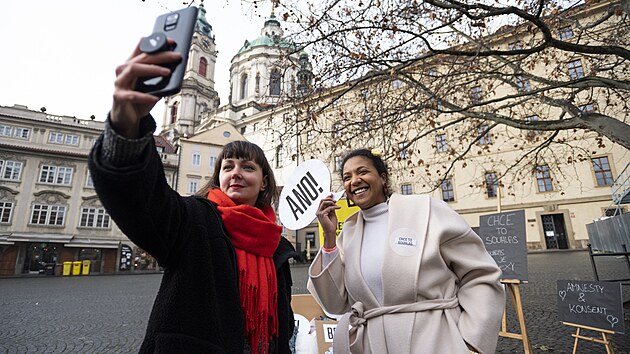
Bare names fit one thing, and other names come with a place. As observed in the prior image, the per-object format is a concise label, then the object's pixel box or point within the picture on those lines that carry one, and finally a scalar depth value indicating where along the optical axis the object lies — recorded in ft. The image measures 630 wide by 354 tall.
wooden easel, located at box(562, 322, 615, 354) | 12.31
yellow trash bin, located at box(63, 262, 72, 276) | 84.68
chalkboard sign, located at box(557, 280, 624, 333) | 13.41
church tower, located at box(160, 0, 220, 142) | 176.86
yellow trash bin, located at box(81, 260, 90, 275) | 86.84
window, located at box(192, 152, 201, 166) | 114.42
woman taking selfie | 3.10
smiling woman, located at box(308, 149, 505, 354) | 5.68
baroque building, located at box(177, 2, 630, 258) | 79.41
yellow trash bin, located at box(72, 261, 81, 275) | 85.71
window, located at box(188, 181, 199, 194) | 110.52
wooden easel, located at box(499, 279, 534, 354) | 13.23
